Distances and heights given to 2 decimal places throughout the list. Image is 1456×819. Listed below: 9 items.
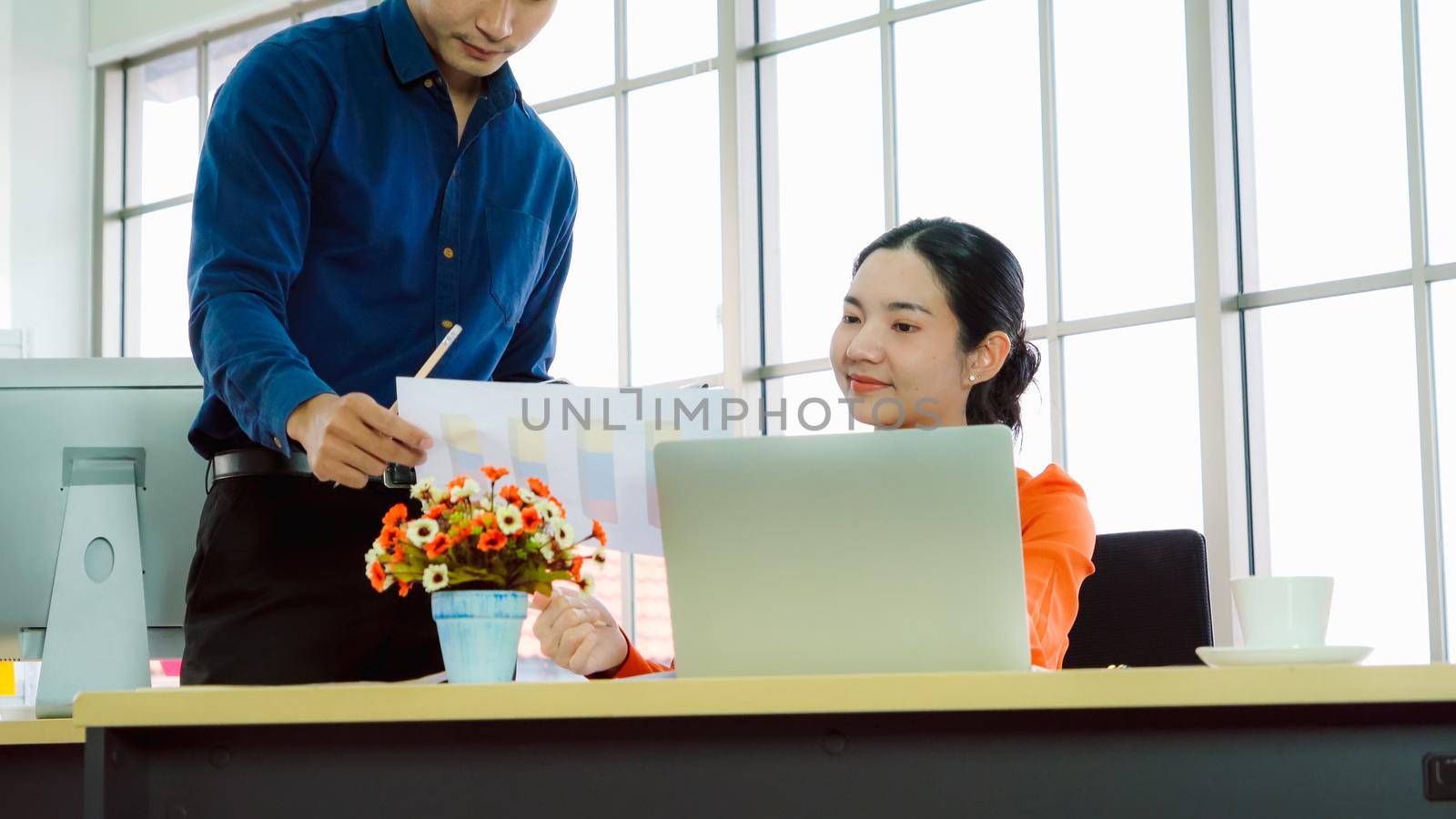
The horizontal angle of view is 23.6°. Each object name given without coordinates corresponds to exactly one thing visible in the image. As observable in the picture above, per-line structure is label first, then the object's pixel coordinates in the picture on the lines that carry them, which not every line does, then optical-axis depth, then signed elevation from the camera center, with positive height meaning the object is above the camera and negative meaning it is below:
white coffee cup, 3.20 -0.03
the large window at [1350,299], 10.22 +0.97
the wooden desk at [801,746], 2.98 -0.11
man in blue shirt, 4.18 +0.46
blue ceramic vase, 3.35 -0.05
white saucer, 3.10 -0.06
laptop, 3.15 +0.03
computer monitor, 4.24 +0.15
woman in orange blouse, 4.68 +0.38
